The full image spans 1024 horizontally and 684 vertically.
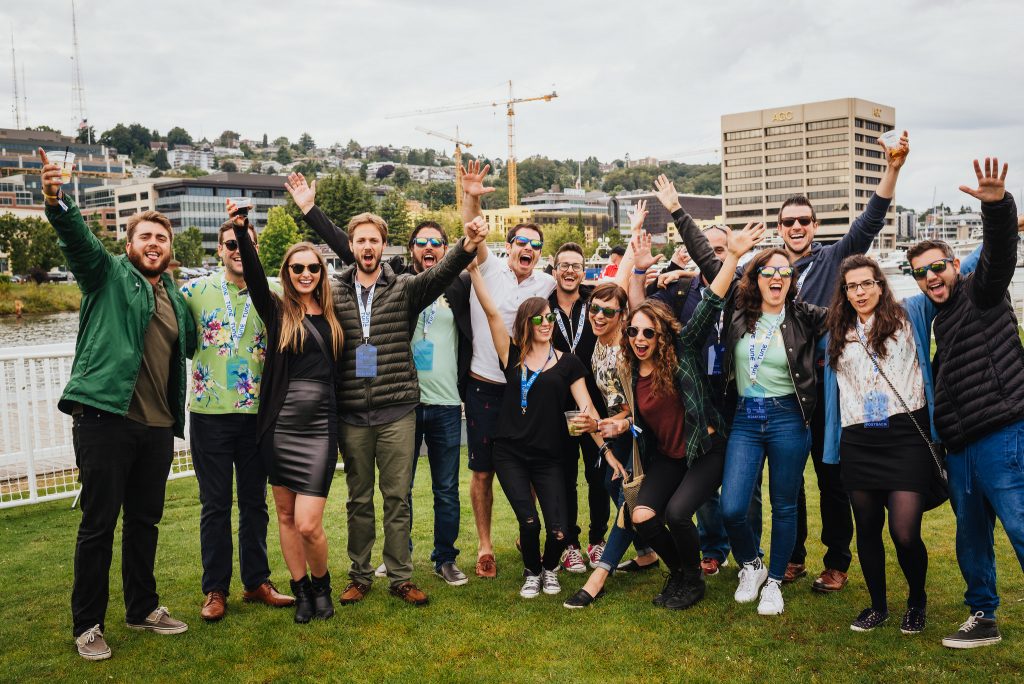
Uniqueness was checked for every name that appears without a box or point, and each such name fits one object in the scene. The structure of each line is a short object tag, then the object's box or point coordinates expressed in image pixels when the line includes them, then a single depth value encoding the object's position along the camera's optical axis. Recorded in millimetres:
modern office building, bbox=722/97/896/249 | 165000
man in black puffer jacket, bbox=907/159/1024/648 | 3775
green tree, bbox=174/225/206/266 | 93938
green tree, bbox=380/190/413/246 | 107688
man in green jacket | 4035
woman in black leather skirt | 4426
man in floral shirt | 4543
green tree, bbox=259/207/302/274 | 82562
